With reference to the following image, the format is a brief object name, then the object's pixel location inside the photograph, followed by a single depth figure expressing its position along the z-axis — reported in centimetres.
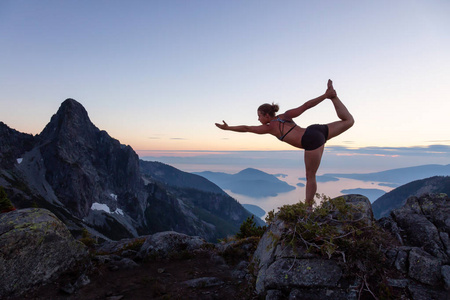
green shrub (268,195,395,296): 522
